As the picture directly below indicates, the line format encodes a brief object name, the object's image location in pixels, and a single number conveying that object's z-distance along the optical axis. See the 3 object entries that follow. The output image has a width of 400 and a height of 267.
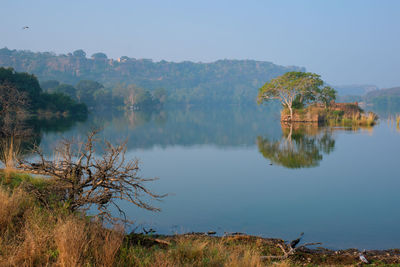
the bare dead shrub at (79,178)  8.12
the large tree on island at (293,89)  44.56
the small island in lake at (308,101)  44.56
